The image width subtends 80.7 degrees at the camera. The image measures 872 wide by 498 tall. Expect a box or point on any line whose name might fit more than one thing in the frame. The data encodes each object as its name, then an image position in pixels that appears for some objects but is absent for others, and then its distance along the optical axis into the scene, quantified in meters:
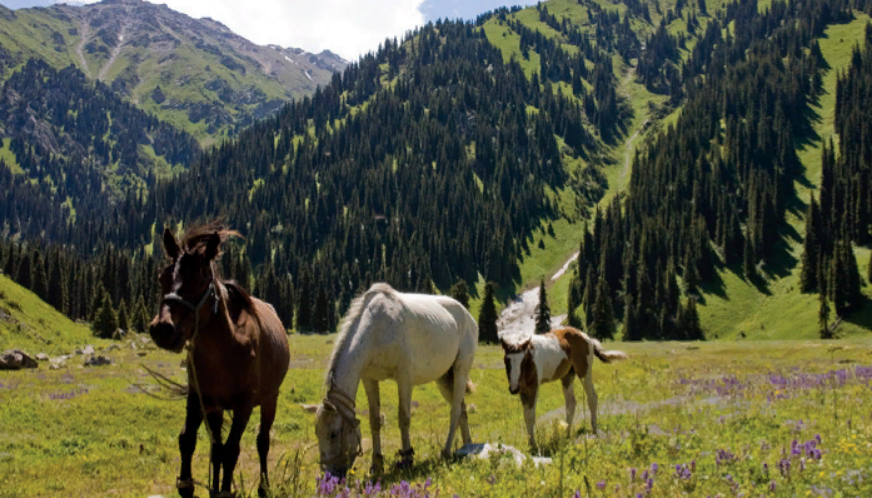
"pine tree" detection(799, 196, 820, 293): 105.75
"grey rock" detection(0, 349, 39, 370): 26.95
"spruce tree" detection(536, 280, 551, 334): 94.46
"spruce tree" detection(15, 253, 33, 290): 98.69
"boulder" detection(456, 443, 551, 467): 9.09
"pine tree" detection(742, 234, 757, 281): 120.00
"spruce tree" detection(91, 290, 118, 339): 62.34
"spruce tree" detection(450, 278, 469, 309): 91.98
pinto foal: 12.09
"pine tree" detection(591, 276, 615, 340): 105.88
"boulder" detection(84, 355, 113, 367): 30.12
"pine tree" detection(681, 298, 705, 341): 106.00
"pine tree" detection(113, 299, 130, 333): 68.96
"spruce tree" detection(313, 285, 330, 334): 112.50
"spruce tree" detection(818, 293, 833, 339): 86.50
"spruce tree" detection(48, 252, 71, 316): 97.69
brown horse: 5.68
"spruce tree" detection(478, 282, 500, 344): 85.69
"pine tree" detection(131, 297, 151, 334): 74.38
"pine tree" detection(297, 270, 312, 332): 114.81
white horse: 7.64
